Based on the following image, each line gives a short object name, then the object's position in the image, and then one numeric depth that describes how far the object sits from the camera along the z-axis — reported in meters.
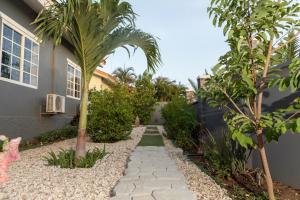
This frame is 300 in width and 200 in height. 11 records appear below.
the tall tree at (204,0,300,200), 1.64
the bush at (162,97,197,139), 4.77
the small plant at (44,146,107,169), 2.97
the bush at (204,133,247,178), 2.48
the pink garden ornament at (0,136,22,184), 0.65
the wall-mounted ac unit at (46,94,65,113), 5.34
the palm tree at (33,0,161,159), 2.93
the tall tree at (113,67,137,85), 16.80
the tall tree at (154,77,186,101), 15.53
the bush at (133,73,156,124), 12.11
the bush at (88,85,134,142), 5.37
